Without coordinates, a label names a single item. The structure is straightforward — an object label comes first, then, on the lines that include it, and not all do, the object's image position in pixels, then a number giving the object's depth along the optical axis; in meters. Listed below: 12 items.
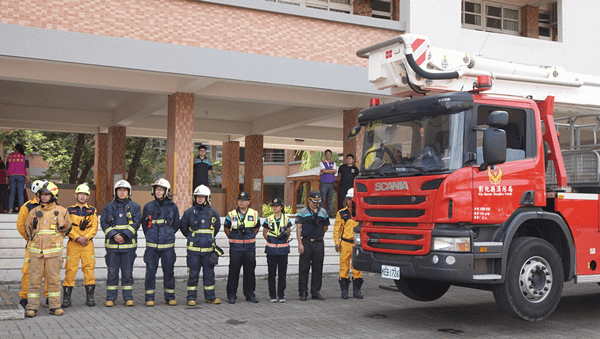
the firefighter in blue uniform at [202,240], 9.93
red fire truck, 7.57
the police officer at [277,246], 10.38
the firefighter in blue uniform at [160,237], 9.80
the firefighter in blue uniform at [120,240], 9.66
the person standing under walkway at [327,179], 15.92
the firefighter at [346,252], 10.79
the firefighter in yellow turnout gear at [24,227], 9.05
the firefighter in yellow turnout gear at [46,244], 8.72
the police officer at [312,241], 10.66
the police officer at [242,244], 10.22
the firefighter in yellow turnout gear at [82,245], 9.40
